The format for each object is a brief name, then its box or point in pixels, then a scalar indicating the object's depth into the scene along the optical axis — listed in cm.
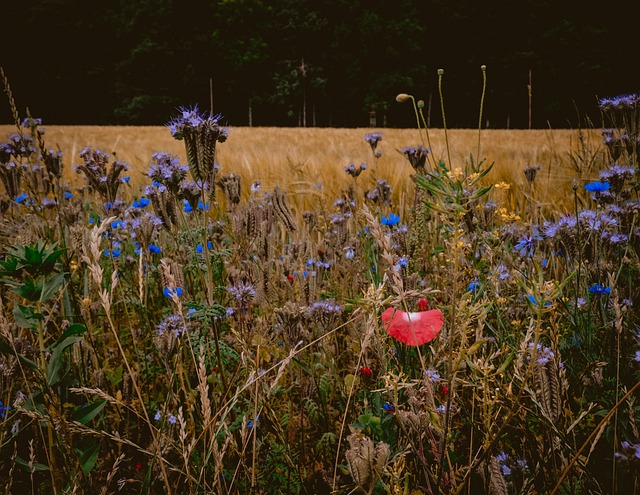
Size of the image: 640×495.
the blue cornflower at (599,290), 65
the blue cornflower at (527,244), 76
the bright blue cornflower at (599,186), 80
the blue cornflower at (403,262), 68
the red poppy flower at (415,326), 53
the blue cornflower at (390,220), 91
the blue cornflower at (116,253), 97
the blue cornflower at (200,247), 95
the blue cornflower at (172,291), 47
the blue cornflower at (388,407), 58
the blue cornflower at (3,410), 60
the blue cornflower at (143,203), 106
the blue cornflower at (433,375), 56
